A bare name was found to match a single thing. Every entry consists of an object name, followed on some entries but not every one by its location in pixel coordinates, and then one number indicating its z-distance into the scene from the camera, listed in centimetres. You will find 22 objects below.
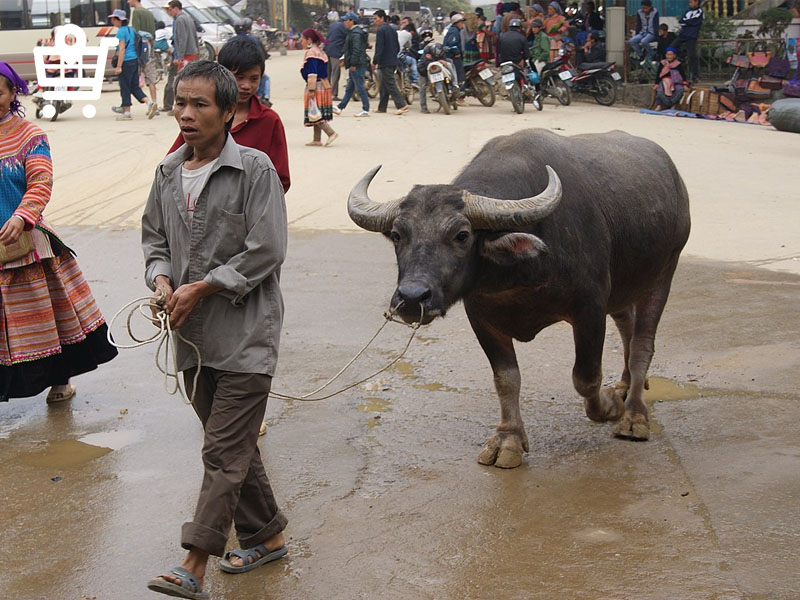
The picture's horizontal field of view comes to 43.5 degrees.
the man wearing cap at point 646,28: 1942
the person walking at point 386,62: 1777
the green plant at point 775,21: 1864
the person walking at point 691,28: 1831
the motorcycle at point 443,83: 1825
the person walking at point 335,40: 1905
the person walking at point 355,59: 1764
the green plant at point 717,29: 1978
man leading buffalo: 316
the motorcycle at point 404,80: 1986
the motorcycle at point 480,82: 1945
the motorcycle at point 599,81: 1962
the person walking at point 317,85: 1363
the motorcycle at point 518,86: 1825
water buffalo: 398
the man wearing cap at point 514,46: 1883
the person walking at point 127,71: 1752
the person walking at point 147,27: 1847
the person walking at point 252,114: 415
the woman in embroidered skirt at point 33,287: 475
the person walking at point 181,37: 1798
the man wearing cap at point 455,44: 1955
